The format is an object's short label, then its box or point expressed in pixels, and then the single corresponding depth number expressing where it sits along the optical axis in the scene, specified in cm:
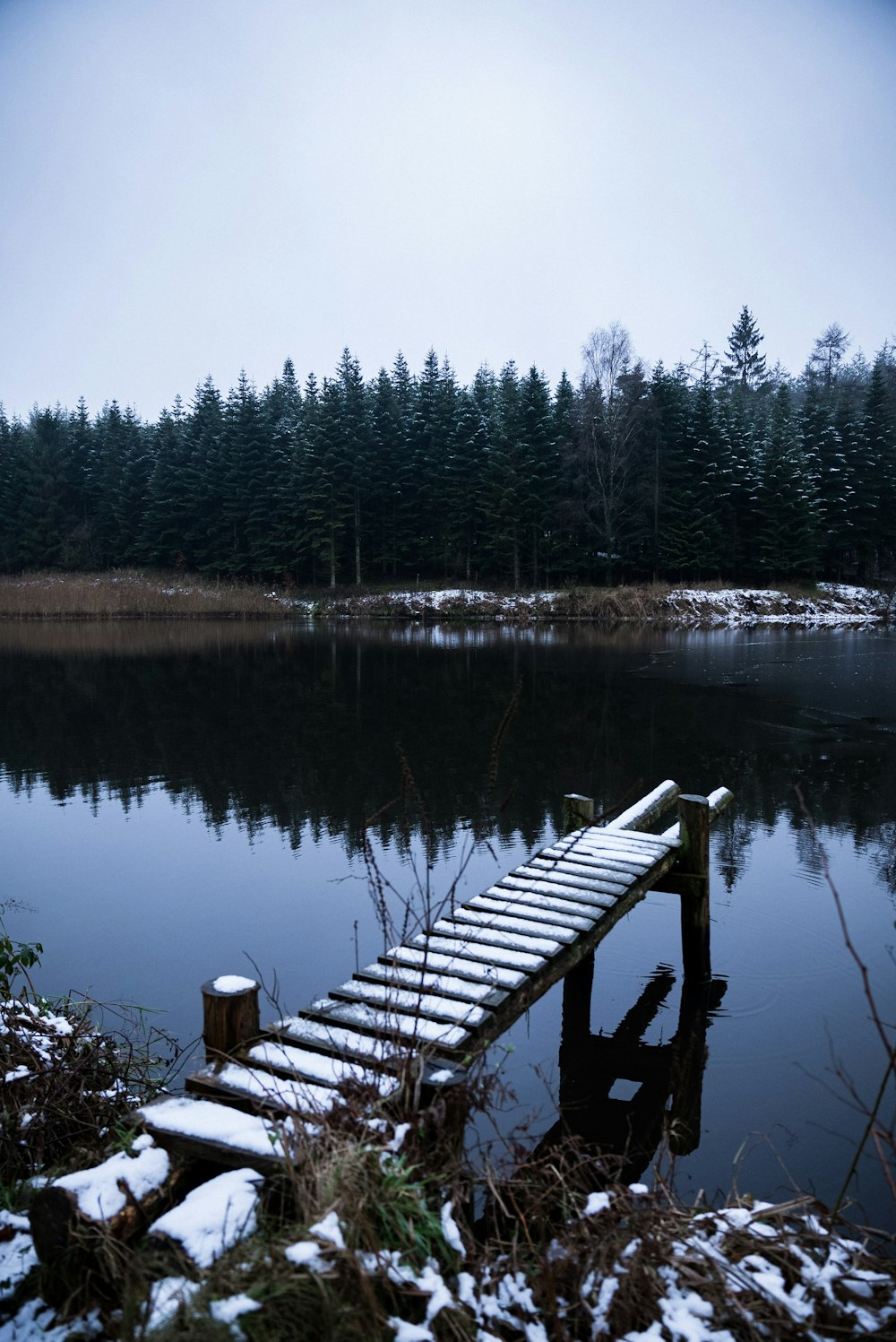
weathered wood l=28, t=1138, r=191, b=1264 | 236
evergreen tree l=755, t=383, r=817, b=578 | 4397
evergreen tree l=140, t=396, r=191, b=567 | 5575
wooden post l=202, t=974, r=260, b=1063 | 322
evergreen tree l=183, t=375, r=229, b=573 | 5441
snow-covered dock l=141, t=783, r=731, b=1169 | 284
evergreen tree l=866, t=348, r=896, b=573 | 4875
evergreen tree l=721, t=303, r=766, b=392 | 7375
